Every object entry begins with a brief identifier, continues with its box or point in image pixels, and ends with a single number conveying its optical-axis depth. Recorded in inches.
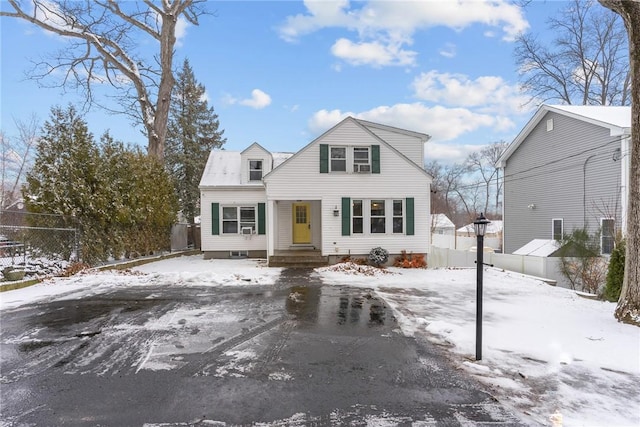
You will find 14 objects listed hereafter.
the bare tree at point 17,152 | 884.6
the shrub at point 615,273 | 268.2
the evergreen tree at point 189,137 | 863.7
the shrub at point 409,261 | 476.1
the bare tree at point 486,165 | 1472.7
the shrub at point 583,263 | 378.3
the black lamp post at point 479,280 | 156.8
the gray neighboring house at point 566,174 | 457.4
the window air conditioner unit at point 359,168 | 492.1
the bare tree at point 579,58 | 791.7
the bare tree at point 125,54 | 622.2
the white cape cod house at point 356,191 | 484.7
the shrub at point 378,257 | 470.6
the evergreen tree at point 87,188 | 389.7
